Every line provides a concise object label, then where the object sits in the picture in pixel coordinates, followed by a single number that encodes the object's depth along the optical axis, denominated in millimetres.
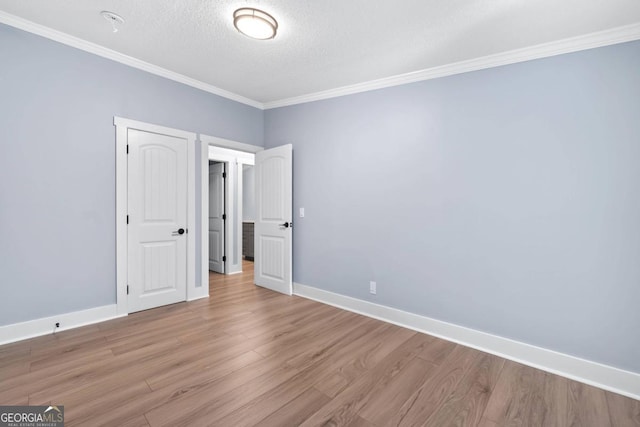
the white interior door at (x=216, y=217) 5516
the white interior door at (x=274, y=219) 4152
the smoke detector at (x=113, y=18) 2320
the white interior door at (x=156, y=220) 3229
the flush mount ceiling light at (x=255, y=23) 2203
